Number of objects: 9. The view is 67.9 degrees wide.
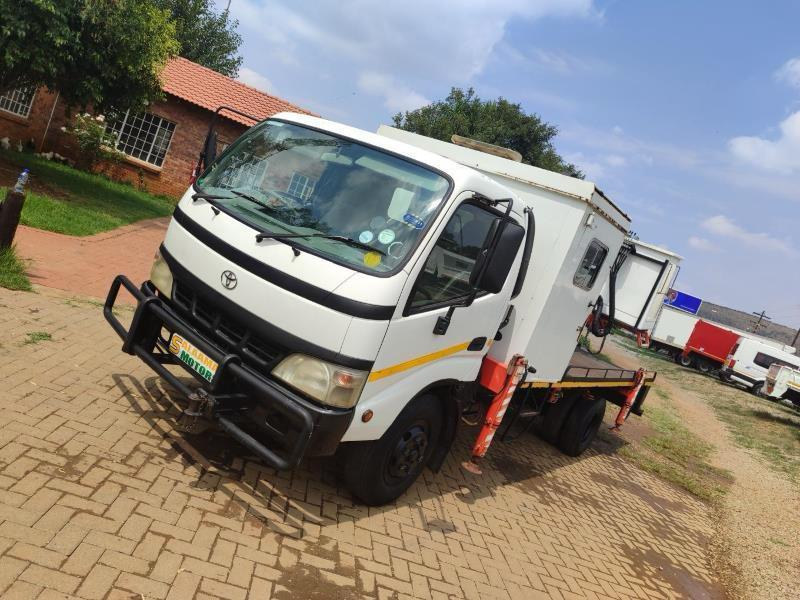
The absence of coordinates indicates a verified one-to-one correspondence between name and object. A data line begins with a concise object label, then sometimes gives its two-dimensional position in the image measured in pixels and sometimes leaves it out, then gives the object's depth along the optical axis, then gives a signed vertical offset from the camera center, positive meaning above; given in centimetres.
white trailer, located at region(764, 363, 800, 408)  2145 +17
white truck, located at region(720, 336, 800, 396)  2780 +73
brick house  1839 +16
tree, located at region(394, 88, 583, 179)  3888 +896
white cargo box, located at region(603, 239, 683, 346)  838 +65
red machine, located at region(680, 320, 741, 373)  3212 +71
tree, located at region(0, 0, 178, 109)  1034 +104
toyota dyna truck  357 -52
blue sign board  3477 +261
